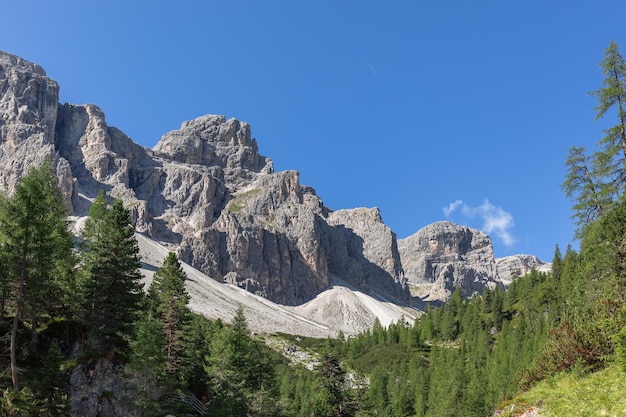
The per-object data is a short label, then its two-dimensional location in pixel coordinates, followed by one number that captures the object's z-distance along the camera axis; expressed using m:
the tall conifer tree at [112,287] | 33.78
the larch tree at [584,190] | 30.72
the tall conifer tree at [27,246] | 27.70
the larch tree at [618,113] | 28.27
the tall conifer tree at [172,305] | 40.84
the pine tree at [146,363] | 30.41
